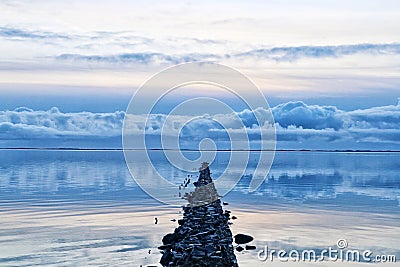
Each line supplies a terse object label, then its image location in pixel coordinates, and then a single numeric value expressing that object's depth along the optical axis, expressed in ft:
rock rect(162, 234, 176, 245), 118.44
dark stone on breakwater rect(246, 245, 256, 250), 116.85
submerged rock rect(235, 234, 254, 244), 122.62
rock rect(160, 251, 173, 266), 98.35
